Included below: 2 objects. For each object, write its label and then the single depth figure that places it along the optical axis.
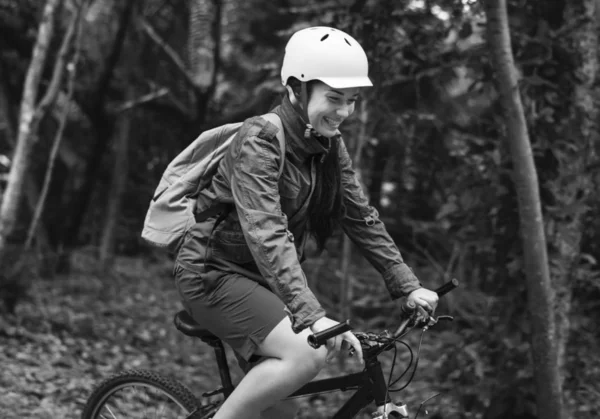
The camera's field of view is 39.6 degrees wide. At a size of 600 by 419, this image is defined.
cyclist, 2.75
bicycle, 2.81
